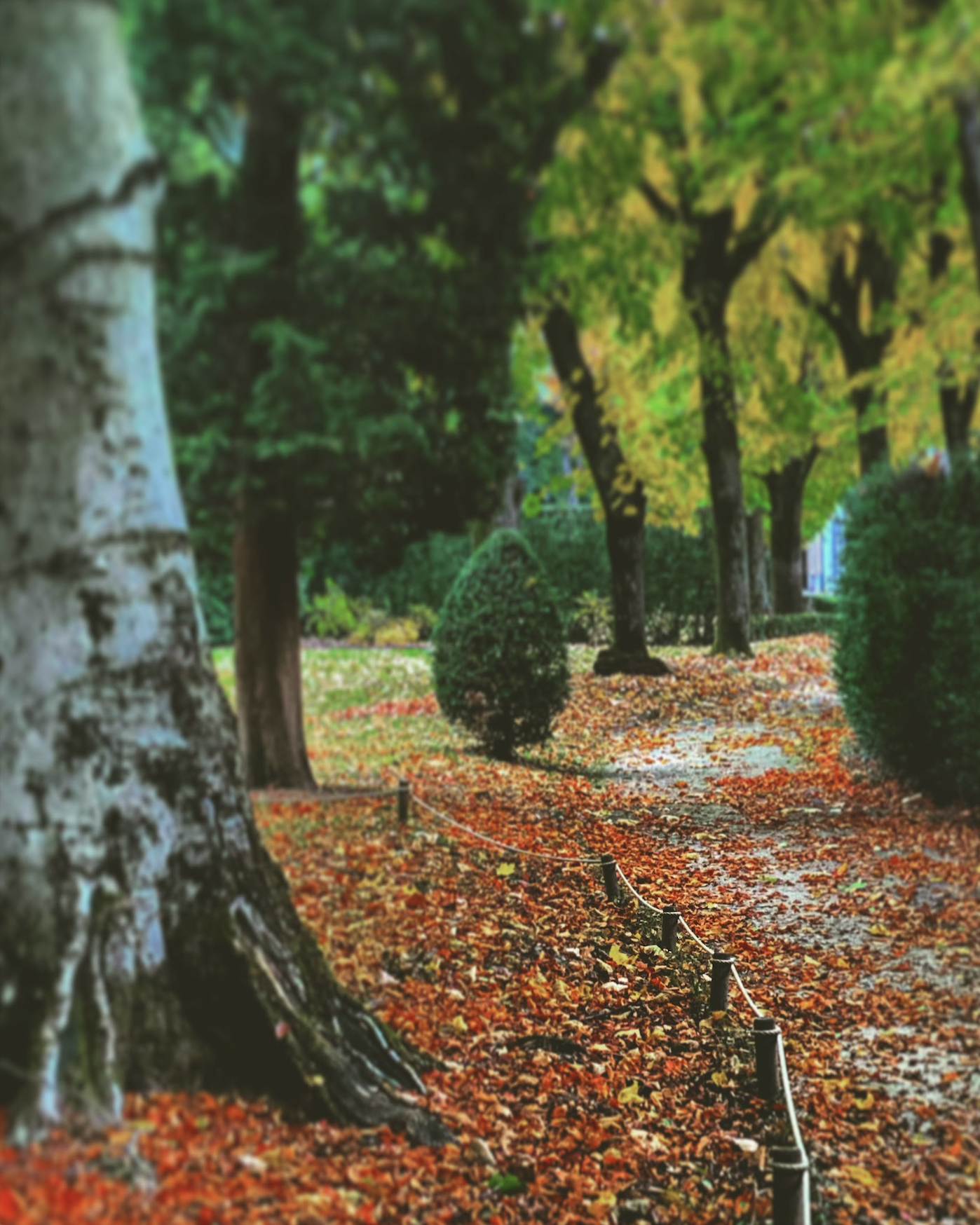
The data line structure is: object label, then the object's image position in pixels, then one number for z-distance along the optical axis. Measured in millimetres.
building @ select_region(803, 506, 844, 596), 30008
